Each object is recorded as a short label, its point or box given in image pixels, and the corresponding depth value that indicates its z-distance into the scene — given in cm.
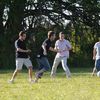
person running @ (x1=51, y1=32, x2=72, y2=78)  2020
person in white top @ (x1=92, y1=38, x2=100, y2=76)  2161
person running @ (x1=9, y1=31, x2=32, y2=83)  1745
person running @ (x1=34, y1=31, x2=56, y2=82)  1828
